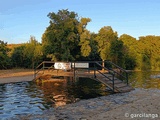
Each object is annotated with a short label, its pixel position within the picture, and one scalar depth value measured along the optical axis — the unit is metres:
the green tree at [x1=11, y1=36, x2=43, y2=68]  50.12
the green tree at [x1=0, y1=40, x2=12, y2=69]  47.33
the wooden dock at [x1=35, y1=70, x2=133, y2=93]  15.67
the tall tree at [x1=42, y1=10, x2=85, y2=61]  45.22
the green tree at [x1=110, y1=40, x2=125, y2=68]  53.12
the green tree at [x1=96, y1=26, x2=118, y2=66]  52.89
